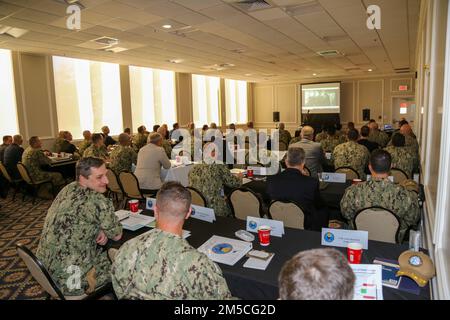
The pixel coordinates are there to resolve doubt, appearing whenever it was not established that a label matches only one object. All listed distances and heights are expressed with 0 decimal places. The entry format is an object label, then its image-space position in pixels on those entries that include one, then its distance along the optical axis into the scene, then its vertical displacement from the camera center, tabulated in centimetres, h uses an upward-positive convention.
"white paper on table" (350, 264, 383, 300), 157 -83
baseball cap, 167 -80
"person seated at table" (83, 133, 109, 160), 703 -51
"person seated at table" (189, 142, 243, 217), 392 -70
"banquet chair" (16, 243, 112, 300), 190 -92
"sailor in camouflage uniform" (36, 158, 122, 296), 225 -76
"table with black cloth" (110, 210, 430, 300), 182 -88
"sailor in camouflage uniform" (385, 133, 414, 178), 518 -62
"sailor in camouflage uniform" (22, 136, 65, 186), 666 -71
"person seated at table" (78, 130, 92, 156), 882 -42
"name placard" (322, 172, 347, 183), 440 -81
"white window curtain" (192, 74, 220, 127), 1496 +113
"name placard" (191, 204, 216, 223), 278 -80
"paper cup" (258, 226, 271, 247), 225 -80
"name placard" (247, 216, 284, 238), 241 -80
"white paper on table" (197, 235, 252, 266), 210 -87
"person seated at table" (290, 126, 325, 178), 559 -64
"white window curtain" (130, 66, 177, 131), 1194 +107
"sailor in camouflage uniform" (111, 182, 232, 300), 147 -68
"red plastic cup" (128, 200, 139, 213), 307 -77
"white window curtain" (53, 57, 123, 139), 960 +98
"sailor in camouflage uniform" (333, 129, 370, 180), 564 -66
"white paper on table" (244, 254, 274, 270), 197 -89
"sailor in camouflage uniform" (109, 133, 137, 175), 614 -61
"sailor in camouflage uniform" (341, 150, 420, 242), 275 -69
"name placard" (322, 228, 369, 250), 215 -81
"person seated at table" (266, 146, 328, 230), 325 -70
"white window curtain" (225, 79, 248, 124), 1769 +117
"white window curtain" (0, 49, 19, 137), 824 +82
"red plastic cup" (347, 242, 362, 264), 191 -80
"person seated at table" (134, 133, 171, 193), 543 -71
